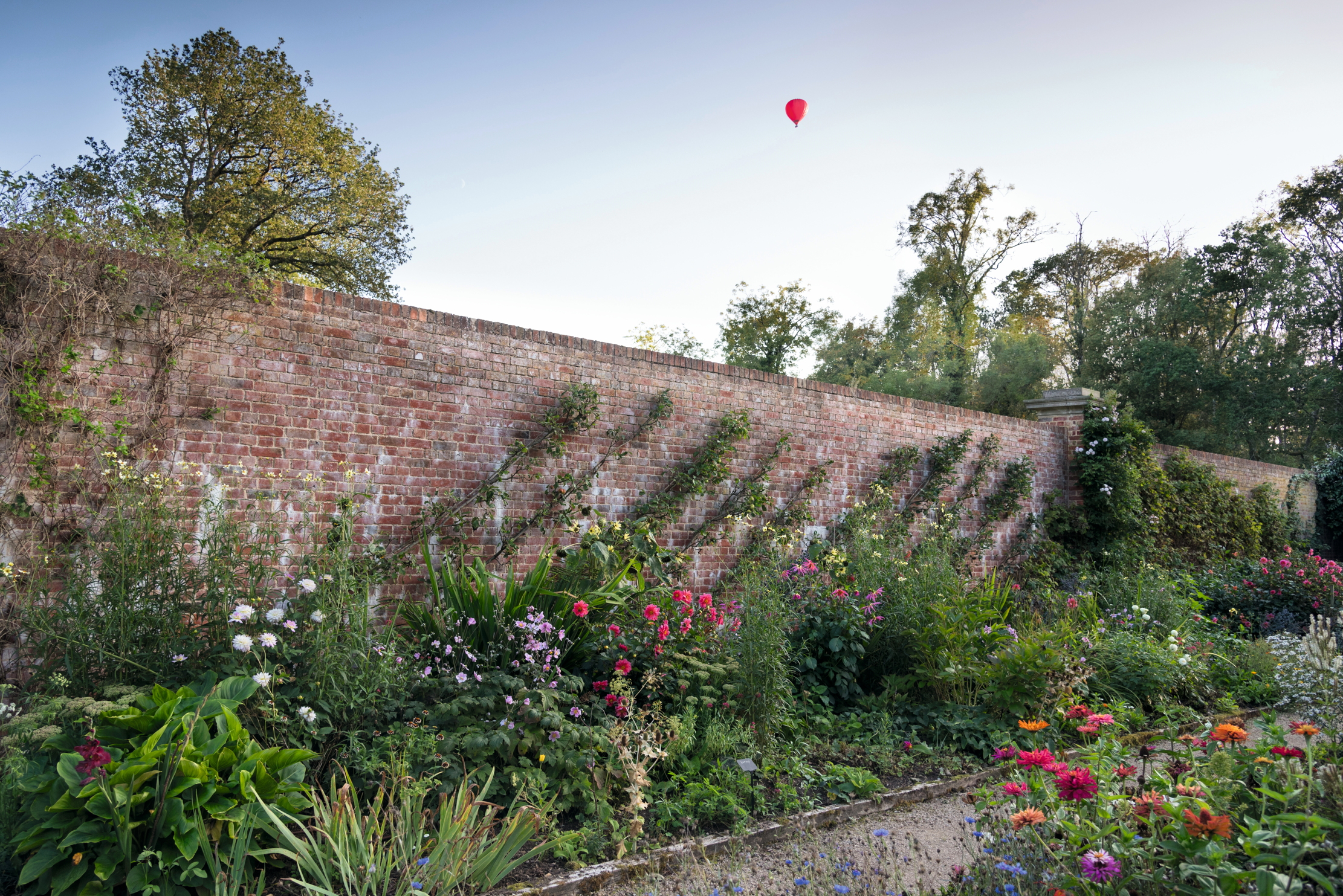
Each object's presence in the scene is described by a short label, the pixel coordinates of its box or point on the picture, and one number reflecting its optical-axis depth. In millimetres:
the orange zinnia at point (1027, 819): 1999
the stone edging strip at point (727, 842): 2523
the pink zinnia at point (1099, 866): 1821
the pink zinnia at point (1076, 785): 2021
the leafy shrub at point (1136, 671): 4816
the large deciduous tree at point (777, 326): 26047
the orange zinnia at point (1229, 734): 2146
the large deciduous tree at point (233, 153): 13672
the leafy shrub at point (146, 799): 2137
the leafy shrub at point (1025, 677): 4227
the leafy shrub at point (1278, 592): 7211
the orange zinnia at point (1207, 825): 1782
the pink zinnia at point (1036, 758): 2199
